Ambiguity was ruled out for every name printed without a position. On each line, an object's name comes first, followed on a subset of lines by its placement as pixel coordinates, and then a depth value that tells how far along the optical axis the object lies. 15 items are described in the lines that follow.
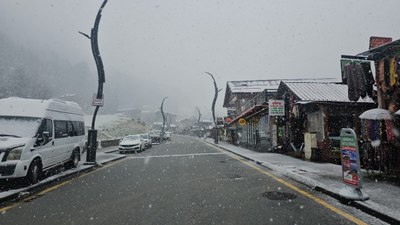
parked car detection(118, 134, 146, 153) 23.58
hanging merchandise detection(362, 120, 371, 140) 10.65
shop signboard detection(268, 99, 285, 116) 18.28
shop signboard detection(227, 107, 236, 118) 45.80
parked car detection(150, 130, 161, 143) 47.23
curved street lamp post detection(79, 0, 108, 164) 13.50
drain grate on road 6.83
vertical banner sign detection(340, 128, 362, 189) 6.30
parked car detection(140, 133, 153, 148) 29.84
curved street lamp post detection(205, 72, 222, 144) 36.11
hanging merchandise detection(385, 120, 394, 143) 9.23
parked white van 7.87
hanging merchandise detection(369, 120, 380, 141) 10.12
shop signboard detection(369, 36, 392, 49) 11.51
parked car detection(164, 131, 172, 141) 58.66
